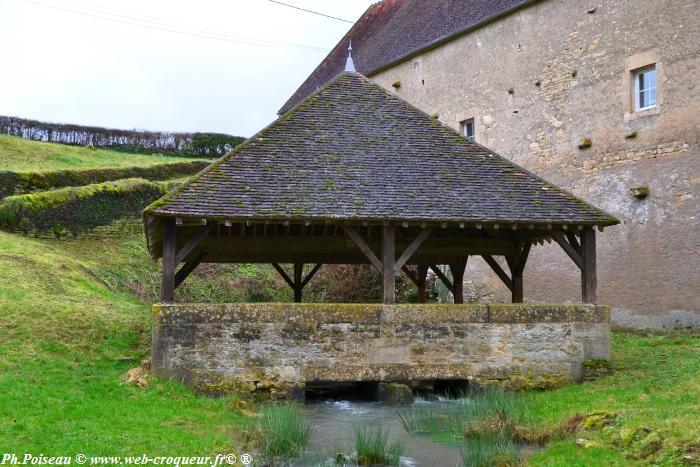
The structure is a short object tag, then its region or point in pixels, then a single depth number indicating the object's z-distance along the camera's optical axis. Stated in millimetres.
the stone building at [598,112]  12977
